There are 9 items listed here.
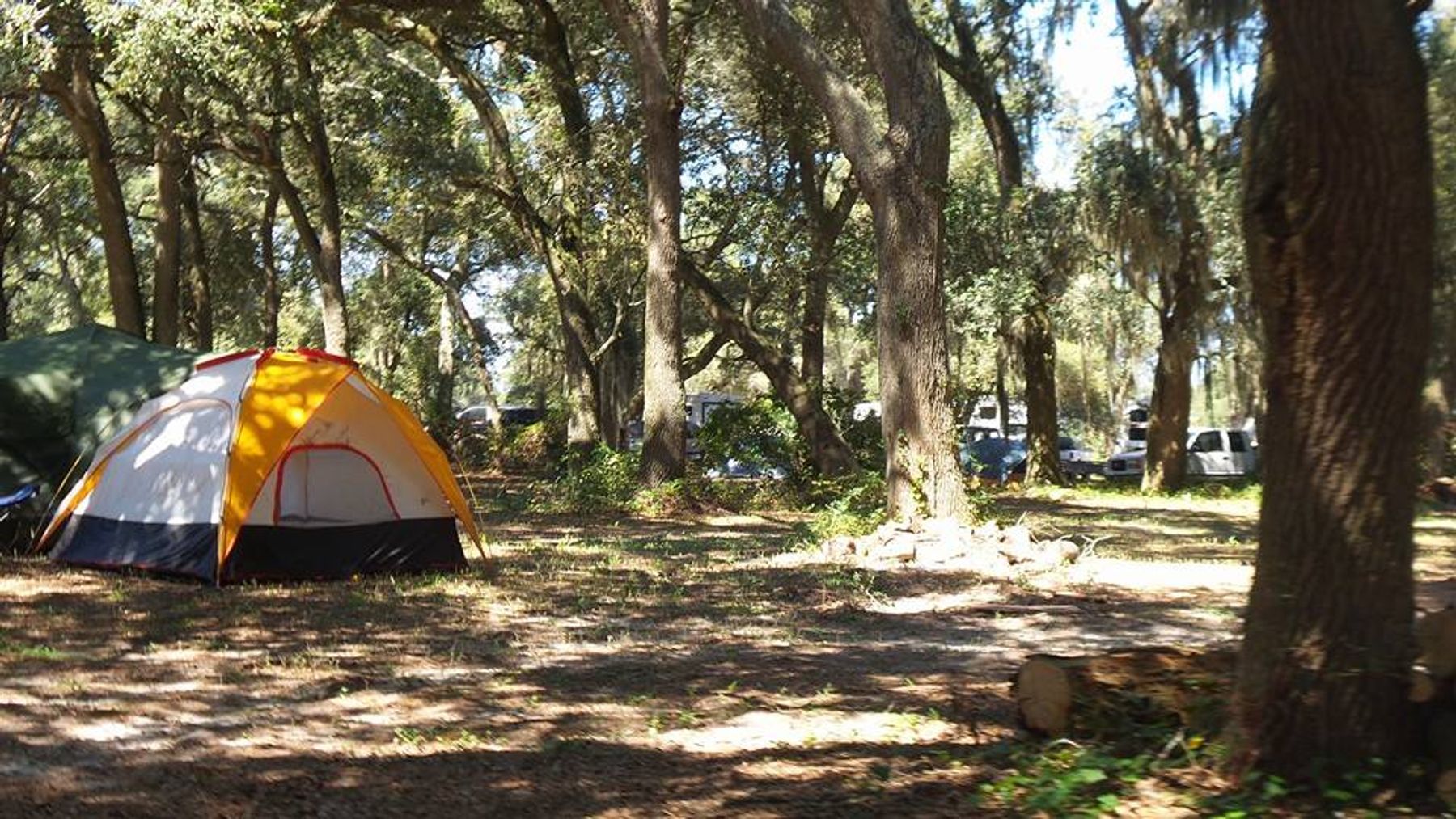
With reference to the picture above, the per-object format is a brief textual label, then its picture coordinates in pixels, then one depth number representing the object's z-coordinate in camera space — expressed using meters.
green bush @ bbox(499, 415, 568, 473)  31.16
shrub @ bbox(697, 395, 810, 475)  20.12
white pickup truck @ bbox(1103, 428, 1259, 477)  30.67
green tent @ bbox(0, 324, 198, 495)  12.12
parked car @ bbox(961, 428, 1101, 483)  27.61
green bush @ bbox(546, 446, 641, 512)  18.73
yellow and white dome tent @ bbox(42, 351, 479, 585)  10.64
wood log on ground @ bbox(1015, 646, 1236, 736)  5.39
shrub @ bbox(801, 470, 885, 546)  13.72
